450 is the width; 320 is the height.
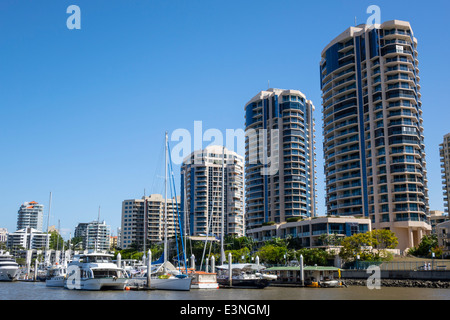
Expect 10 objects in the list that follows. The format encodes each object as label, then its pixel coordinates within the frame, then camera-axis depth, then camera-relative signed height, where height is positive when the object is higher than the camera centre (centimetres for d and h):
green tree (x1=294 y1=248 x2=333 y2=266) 9325 -40
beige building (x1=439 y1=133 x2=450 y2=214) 19212 +3609
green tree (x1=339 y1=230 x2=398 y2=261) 8781 +172
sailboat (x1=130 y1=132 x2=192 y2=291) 5841 -309
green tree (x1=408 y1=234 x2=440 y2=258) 9574 +169
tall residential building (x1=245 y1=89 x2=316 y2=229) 14600 +2982
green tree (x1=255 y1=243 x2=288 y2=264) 10059 -5
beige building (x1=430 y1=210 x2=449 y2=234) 18640 +1383
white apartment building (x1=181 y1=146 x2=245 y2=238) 18562 +2255
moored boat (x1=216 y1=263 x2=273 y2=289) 6425 -330
